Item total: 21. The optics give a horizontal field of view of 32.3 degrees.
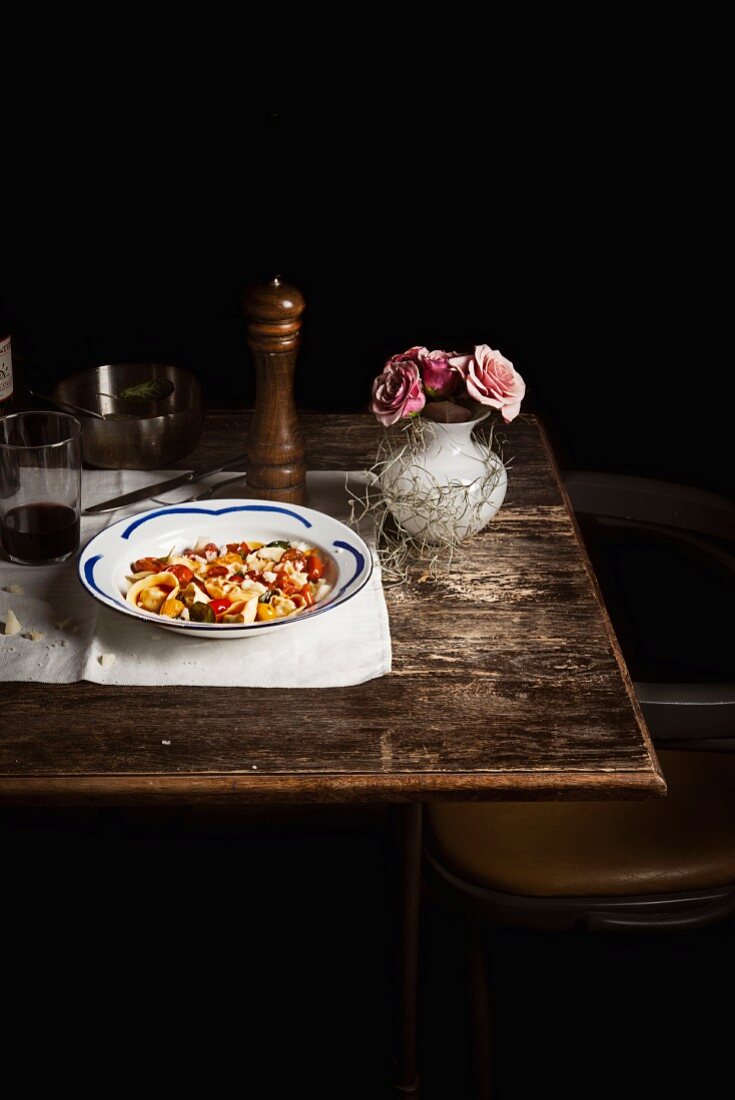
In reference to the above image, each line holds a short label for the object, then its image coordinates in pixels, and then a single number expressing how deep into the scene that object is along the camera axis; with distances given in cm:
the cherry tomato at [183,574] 156
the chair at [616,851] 154
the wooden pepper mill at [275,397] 170
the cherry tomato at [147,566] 160
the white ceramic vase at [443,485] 168
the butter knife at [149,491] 181
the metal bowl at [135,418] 191
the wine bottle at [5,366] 191
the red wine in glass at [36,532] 165
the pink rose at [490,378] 166
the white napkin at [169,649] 142
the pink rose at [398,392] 166
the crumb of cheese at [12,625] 150
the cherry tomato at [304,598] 151
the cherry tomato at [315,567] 159
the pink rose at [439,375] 168
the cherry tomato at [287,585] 154
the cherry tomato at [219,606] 149
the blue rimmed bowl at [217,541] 143
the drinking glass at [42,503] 162
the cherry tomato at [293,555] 162
